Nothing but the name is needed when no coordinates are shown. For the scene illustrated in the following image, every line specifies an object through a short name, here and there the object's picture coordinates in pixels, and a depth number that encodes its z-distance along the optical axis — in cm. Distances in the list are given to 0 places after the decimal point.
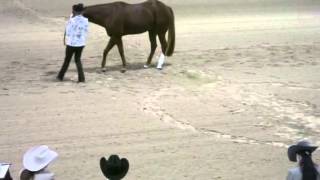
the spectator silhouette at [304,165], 958
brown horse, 2667
